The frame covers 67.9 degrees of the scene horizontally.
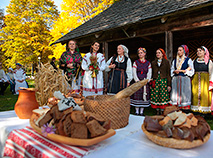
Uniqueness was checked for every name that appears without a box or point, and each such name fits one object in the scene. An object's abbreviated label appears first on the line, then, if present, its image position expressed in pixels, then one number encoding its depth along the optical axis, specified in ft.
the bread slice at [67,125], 2.68
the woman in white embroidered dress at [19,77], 26.32
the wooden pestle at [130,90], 3.46
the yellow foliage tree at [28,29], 50.57
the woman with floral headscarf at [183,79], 12.16
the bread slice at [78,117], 2.70
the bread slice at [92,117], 2.83
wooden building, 13.12
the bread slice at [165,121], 2.98
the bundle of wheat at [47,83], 4.94
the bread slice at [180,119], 2.78
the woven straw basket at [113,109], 3.37
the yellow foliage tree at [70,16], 36.91
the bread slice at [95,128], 2.64
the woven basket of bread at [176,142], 2.56
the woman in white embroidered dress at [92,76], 12.12
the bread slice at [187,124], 2.74
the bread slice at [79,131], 2.61
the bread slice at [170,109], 3.37
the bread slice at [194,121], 2.83
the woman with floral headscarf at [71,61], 11.75
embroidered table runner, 2.57
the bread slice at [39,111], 3.69
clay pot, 4.39
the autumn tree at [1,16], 75.36
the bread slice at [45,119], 3.16
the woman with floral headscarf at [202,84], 11.98
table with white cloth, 2.53
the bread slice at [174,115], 2.99
